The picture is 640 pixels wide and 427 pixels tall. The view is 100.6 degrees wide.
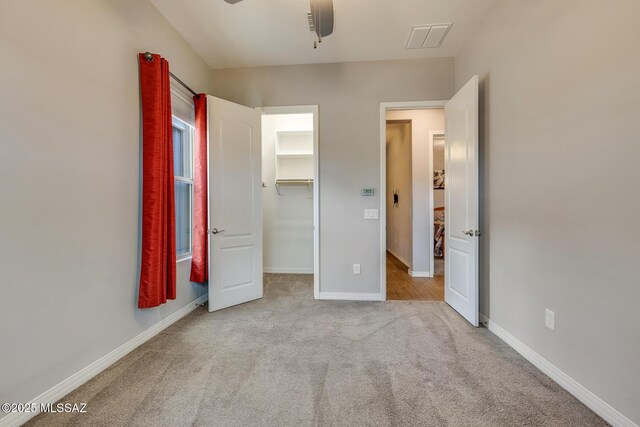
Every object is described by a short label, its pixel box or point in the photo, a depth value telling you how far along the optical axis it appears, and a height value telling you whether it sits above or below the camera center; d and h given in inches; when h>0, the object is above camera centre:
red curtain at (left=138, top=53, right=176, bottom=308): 80.7 +9.0
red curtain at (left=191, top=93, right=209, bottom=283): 109.7 +9.1
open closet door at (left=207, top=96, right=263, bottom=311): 110.5 +2.5
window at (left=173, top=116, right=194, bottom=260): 107.0 +11.5
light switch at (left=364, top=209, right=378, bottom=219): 124.7 -1.8
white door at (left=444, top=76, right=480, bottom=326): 94.2 +2.5
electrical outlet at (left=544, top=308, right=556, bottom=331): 66.9 -28.4
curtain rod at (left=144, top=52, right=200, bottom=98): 81.9 +48.5
